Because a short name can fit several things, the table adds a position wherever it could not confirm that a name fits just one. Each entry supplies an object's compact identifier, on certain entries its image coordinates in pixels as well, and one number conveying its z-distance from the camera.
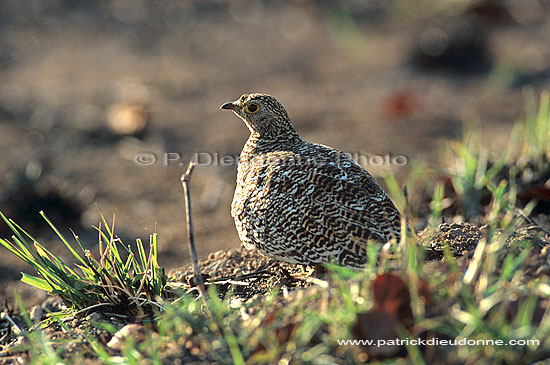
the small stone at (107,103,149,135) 15.72
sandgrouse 6.99
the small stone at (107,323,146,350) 5.63
